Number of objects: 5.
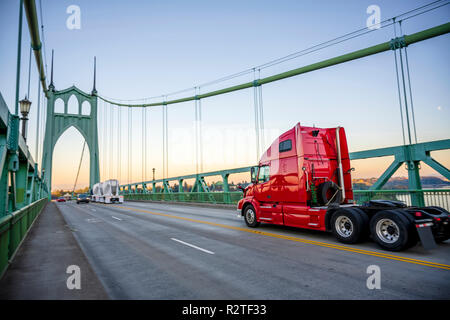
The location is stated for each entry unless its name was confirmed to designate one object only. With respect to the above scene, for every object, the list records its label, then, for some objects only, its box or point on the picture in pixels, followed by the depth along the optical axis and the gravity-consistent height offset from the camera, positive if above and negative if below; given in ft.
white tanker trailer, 123.65 -0.39
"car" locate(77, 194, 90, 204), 136.36 -3.38
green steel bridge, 18.90 +2.67
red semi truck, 21.88 -2.10
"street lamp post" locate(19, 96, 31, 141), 40.30 +13.25
